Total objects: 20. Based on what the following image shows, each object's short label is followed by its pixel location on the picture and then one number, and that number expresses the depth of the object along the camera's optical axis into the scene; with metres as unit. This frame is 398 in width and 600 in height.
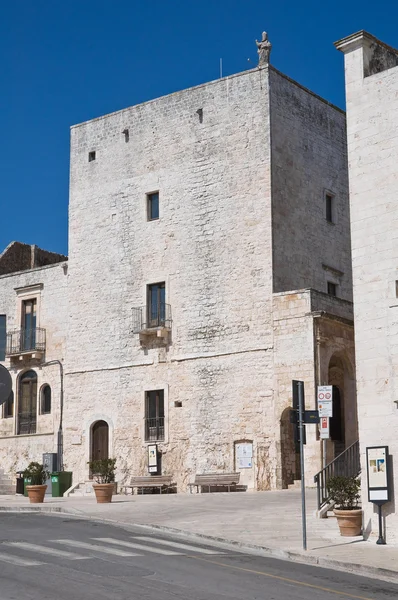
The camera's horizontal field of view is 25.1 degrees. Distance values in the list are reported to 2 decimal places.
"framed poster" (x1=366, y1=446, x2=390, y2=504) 16.98
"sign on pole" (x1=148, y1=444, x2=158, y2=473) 32.31
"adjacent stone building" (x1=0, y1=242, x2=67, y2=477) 36.62
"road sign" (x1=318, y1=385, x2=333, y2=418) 17.91
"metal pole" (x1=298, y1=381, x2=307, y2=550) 16.33
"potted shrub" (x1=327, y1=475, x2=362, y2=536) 17.61
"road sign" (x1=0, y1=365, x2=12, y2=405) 12.46
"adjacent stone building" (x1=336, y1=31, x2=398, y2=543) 17.53
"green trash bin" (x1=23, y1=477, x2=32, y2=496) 32.91
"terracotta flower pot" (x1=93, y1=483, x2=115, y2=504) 26.06
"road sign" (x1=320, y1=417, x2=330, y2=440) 20.28
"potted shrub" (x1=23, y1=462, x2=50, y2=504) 27.12
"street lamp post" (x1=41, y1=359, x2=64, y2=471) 35.50
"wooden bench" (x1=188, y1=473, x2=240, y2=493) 29.91
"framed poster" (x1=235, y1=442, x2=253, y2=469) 30.19
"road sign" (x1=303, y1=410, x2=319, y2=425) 16.55
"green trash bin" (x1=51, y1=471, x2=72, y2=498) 33.41
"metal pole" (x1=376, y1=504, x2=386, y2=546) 16.84
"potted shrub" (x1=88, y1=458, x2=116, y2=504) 26.11
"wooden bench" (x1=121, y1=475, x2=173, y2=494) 31.62
